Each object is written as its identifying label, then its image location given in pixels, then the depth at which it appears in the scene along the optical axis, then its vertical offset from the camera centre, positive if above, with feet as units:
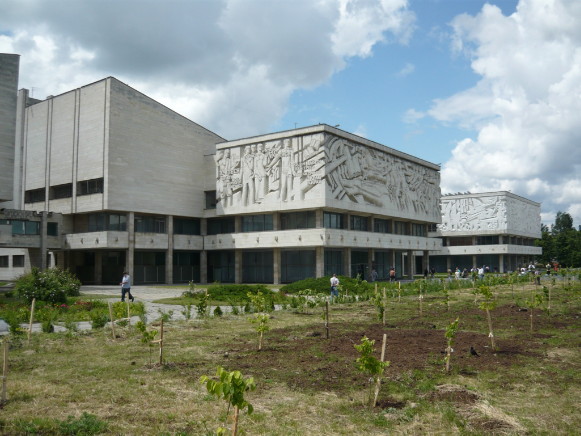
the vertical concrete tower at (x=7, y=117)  132.16 +38.82
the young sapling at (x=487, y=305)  41.75 -4.41
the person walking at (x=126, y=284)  93.09 -4.56
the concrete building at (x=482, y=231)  306.96 +17.98
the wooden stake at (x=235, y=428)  19.01 -6.52
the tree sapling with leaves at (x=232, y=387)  18.63 -4.85
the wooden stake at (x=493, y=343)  41.65 -7.11
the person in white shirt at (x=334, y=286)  100.00 -5.40
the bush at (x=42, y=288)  86.38 -4.95
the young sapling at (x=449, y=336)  34.08 -5.44
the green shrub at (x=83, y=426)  23.52 -8.09
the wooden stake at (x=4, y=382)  28.25 -7.06
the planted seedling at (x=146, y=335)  38.85 -5.97
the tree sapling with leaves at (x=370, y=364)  27.78 -5.94
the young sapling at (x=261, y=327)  43.38 -5.99
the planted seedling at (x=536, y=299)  55.42 -4.99
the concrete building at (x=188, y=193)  168.25 +24.68
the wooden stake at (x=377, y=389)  27.17 -7.23
